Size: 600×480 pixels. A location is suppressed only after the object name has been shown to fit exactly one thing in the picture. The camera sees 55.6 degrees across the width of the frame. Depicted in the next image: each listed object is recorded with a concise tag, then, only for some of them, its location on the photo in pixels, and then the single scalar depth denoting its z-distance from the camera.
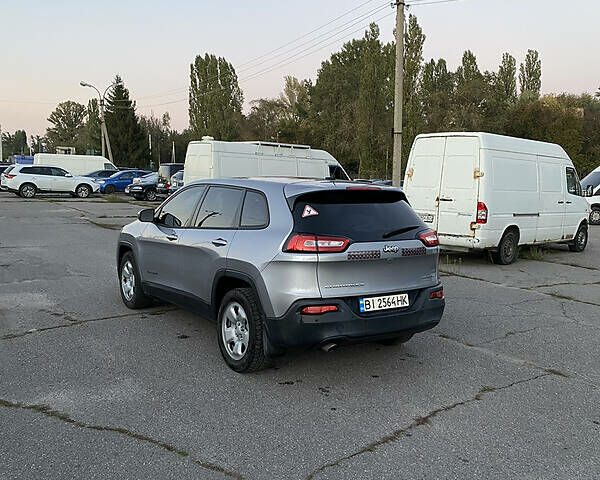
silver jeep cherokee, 4.29
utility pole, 18.11
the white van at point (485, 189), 10.66
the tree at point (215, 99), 62.28
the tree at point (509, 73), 61.09
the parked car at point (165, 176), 29.47
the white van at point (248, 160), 19.70
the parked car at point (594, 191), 21.18
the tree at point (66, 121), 113.81
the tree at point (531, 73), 62.59
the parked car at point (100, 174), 37.31
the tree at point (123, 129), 60.09
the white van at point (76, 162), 37.81
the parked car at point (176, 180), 26.21
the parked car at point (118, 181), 35.78
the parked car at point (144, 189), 30.81
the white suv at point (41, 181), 30.19
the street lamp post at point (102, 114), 43.98
